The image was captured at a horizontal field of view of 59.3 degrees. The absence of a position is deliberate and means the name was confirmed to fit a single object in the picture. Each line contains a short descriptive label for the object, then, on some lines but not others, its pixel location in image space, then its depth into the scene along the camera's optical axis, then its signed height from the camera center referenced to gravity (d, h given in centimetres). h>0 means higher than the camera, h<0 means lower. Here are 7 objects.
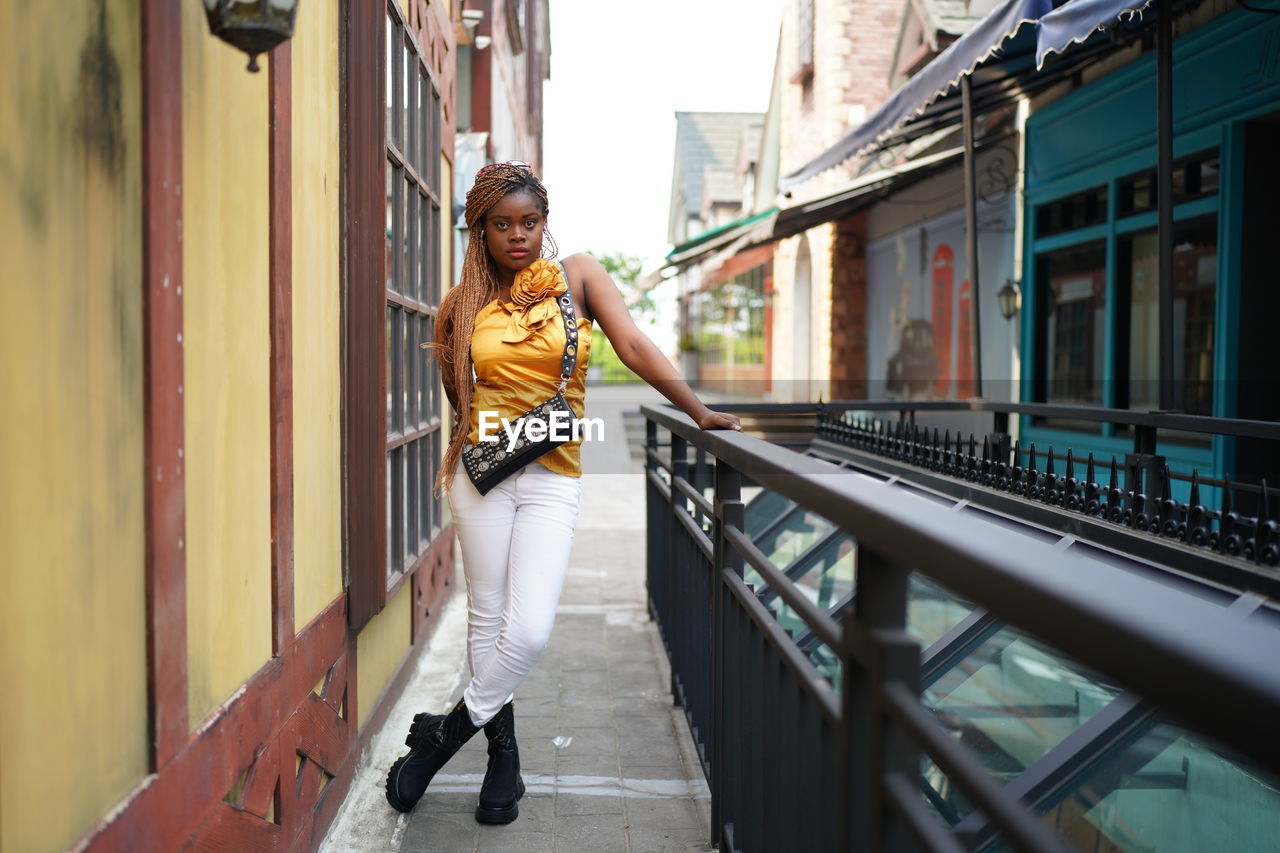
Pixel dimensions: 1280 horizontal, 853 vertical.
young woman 303 -1
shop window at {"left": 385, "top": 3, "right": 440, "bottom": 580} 433 +41
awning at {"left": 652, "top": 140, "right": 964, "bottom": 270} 1160 +200
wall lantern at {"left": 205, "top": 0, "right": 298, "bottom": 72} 178 +58
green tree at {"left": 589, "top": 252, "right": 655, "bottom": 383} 5378 +460
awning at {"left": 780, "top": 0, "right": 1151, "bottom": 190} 457 +167
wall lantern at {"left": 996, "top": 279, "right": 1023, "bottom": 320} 1027 +79
